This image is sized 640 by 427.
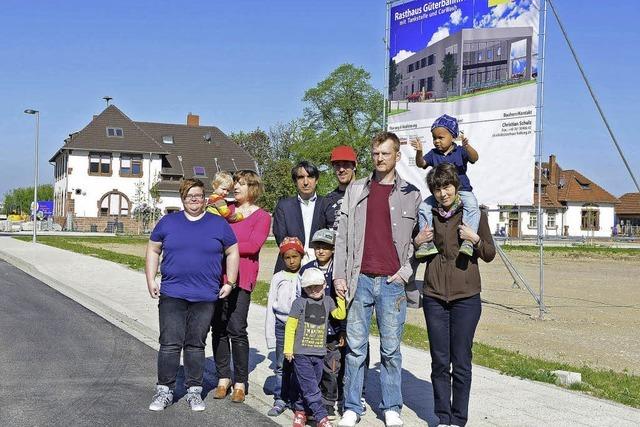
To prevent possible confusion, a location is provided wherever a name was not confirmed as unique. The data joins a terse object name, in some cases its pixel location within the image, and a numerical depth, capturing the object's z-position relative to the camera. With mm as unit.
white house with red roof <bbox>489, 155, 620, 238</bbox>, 87188
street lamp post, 43750
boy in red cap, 6391
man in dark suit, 6621
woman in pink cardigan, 6855
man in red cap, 6555
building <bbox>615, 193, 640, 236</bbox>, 98125
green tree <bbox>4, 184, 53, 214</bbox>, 133125
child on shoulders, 5660
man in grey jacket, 5910
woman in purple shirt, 6410
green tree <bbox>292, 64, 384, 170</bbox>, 57281
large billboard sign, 14922
